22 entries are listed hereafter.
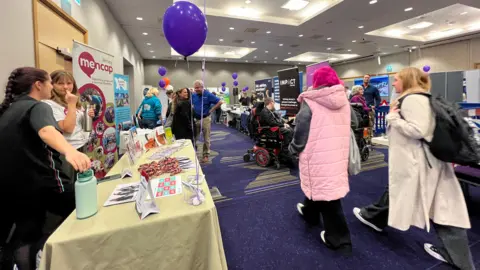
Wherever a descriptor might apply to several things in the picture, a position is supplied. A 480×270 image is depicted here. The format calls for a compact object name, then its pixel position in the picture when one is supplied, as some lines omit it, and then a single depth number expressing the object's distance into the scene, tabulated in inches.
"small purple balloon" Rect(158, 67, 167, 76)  369.4
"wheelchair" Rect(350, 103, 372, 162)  155.6
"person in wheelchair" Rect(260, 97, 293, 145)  154.0
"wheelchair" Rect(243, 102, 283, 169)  155.3
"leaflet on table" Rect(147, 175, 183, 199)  50.6
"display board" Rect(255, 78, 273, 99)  352.9
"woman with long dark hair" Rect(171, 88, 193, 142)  140.1
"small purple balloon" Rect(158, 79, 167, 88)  392.0
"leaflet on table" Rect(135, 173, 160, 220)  41.1
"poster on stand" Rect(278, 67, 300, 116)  171.6
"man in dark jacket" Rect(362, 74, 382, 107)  207.9
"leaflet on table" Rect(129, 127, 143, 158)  75.5
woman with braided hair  43.0
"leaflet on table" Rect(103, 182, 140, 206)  46.8
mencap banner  104.1
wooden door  90.7
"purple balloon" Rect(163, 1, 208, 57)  63.2
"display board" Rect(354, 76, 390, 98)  452.6
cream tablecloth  35.2
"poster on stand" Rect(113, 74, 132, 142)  139.6
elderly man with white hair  151.1
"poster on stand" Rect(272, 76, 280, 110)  286.8
